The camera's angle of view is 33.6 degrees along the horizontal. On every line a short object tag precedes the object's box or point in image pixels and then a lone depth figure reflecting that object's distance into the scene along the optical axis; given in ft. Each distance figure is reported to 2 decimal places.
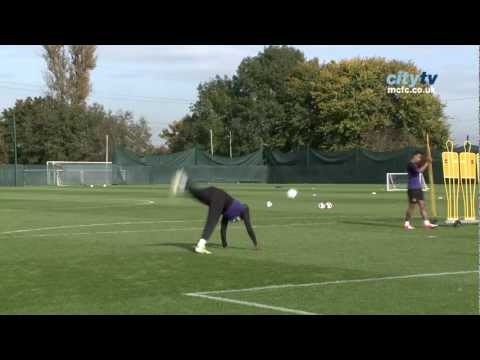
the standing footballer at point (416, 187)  66.54
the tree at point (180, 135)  372.99
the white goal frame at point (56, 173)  248.52
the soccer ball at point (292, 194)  133.20
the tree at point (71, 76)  328.29
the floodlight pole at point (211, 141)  340.43
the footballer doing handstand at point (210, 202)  48.83
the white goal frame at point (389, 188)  164.83
